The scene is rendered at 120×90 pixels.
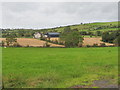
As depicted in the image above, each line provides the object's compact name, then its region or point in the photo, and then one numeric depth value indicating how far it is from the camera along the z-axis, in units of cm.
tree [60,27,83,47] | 4909
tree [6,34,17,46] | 4999
